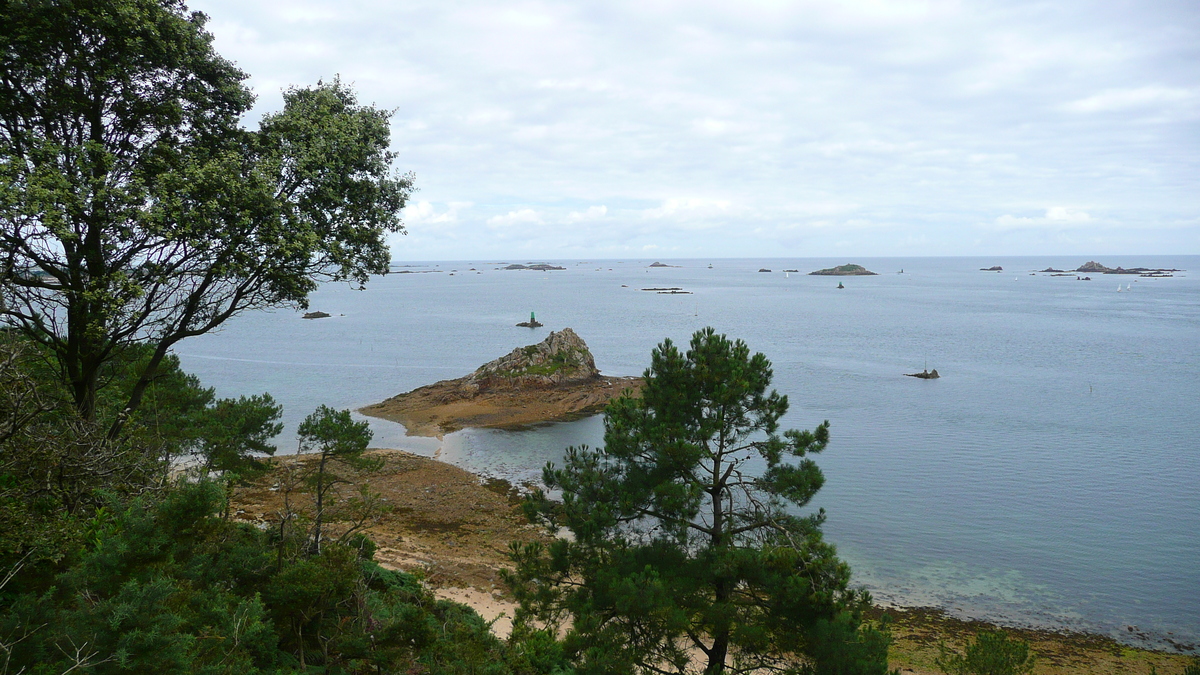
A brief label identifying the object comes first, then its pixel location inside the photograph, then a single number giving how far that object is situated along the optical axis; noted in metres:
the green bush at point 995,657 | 15.18
